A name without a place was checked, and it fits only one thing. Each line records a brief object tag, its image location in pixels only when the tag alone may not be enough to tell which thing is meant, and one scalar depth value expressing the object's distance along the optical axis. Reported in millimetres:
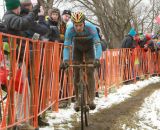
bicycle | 6945
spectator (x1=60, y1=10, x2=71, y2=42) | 9078
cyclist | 7114
